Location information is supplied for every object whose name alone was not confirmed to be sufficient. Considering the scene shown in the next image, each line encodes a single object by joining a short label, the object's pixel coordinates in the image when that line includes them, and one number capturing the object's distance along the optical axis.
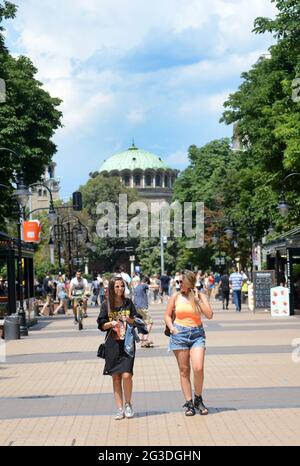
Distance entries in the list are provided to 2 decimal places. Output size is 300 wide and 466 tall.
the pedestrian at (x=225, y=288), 45.72
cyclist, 32.09
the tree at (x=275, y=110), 34.06
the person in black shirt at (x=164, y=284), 63.12
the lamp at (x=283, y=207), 38.06
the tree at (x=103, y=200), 122.00
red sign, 51.41
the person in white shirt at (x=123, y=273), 29.38
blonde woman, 12.82
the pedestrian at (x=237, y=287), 42.44
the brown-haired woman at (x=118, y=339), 12.70
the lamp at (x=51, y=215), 45.33
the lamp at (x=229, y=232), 60.08
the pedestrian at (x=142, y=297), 24.98
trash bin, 28.39
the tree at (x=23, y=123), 41.19
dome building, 187.88
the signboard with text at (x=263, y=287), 38.78
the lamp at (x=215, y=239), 72.50
